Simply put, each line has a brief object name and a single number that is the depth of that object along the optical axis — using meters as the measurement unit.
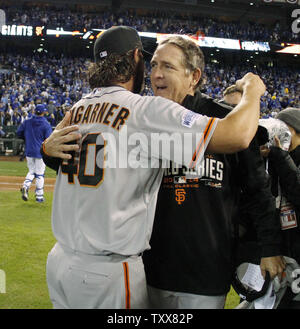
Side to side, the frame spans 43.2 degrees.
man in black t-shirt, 1.82
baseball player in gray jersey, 1.57
